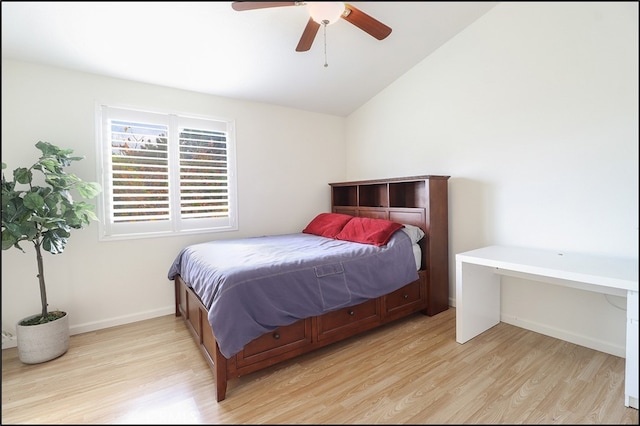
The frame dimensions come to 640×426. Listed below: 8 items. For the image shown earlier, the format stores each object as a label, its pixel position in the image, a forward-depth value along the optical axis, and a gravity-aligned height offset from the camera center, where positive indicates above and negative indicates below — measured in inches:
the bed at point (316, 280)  67.4 -19.4
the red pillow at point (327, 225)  121.7 -5.7
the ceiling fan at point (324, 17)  36.8 +36.1
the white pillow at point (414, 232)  104.1 -8.0
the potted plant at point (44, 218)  74.3 -0.7
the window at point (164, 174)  100.8 +15.5
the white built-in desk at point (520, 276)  55.4 -17.7
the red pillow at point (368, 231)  101.0 -7.2
